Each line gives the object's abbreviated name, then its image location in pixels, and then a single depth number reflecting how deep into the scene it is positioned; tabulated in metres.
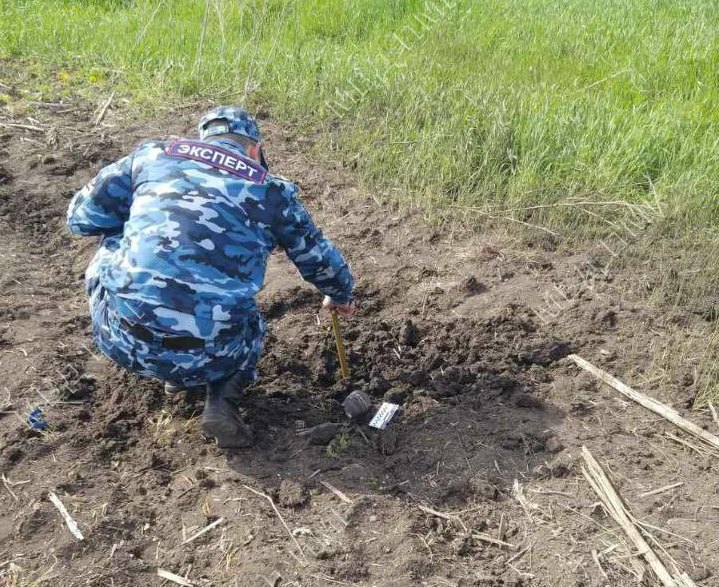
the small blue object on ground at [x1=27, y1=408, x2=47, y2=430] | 3.50
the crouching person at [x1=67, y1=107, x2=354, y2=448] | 3.10
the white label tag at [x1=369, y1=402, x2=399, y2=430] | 3.63
